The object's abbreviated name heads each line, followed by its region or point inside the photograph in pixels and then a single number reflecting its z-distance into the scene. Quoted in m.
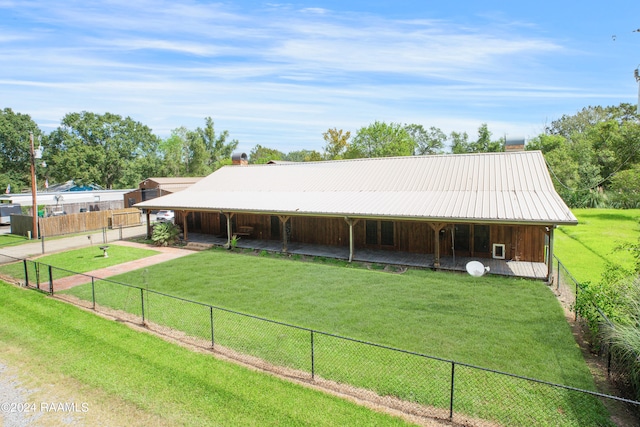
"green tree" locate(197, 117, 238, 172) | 62.55
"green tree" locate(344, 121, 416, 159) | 56.81
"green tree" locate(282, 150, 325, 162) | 130.75
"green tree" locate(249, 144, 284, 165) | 101.25
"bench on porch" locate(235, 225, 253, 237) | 21.34
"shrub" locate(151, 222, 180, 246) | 20.95
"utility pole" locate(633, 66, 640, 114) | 11.59
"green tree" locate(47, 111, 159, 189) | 54.91
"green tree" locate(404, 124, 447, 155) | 70.38
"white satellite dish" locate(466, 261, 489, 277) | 13.33
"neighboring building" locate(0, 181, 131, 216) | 35.48
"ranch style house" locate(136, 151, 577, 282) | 14.39
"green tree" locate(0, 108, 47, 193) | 59.75
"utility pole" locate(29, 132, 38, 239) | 24.67
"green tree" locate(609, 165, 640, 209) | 30.20
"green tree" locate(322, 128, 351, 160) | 60.34
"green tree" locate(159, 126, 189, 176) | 60.94
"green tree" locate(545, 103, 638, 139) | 59.09
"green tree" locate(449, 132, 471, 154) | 60.48
